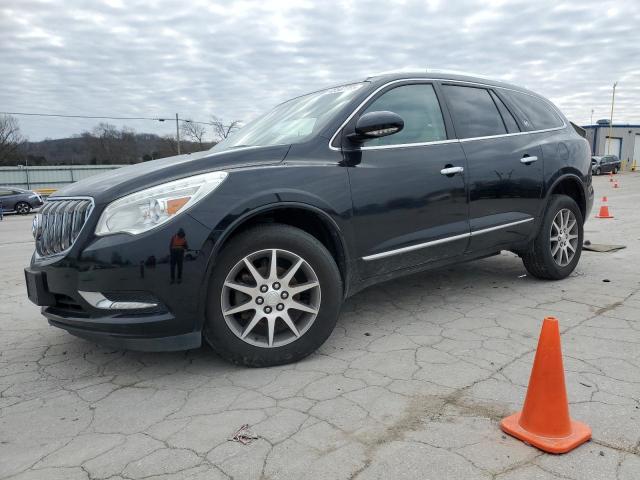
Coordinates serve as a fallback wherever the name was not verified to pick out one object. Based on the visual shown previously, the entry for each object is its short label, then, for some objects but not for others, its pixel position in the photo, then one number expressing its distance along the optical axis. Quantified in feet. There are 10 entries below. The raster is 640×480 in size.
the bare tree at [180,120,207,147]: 177.06
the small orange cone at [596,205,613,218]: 34.60
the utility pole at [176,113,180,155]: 168.65
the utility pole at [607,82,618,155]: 182.09
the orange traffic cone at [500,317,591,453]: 7.28
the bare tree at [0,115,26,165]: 180.45
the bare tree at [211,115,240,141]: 158.57
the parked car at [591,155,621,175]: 130.00
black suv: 9.15
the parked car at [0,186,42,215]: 75.05
